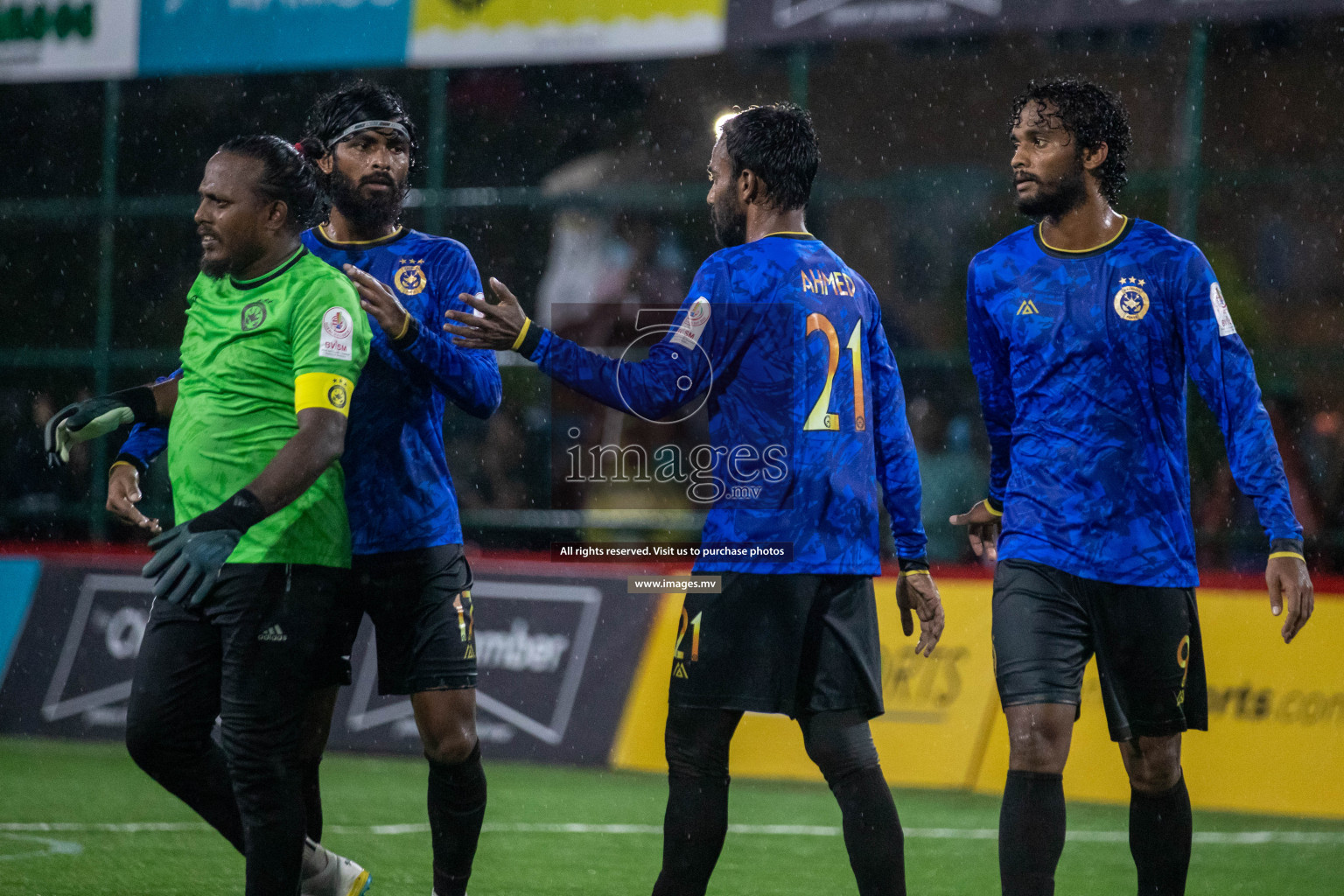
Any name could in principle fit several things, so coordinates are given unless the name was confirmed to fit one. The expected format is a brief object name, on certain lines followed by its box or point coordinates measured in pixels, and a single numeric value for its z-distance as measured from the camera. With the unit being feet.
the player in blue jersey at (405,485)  29.48
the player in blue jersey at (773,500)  25.88
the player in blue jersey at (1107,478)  26.81
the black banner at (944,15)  62.49
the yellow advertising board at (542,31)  72.95
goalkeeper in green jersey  25.38
